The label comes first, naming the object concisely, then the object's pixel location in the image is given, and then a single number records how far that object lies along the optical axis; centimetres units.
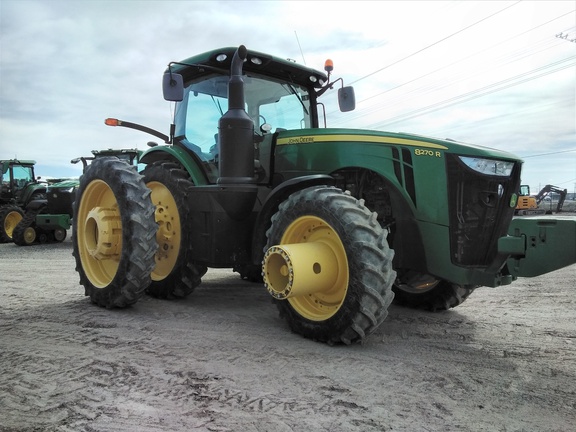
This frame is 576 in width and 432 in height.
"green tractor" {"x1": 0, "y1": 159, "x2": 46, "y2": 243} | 1556
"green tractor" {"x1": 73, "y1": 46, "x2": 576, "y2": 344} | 336
